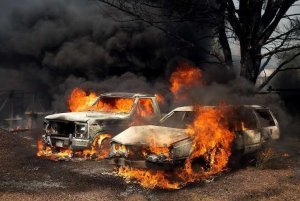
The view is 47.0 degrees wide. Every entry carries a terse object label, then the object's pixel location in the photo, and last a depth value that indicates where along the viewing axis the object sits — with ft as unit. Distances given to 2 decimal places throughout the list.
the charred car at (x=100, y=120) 28.48
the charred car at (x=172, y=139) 21.40
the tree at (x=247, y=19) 38.45
